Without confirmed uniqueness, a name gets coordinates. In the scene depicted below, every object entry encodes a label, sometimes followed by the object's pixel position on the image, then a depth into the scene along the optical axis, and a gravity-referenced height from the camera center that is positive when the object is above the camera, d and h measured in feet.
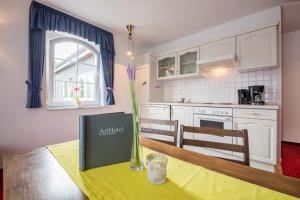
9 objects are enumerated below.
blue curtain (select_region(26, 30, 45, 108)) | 6.88 +1.41
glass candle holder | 1.94 -0.91
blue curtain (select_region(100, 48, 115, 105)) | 9.81 +1.89
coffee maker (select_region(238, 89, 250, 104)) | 8.03 +0.20
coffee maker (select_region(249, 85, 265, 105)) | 7.51 +0.29
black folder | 2.27 -0.63
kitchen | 6.81 +0.95
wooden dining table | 1.70 -1.04
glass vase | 2.33 -0.80
